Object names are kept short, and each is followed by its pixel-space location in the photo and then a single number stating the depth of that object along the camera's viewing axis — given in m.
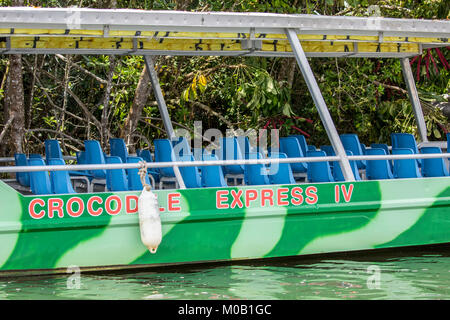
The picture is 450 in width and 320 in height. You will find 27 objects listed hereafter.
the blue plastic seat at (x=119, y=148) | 18.24
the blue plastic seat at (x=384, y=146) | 19.30
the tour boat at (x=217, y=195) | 14.41
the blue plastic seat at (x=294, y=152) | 18.24
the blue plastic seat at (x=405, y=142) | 19.15
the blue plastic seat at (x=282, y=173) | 16.61
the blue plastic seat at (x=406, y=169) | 17.65
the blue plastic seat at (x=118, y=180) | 15.76
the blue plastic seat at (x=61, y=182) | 15.26
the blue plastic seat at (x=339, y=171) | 17.38
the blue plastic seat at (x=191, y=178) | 16.36
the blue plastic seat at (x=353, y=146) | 19.36
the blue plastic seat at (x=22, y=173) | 16.83
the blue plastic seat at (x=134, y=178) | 16.05
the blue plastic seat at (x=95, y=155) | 16.70
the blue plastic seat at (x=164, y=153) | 17.00
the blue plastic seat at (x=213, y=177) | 16.20
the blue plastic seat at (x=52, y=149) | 17.90
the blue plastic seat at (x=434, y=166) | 18.00
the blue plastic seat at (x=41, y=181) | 15.27
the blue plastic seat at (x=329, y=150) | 20.35
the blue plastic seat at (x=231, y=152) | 16.53
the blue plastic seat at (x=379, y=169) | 17.54
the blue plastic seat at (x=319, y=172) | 17.03
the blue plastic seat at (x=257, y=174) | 16.45
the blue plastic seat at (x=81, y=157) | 19.29
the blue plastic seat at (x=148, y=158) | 18.48
